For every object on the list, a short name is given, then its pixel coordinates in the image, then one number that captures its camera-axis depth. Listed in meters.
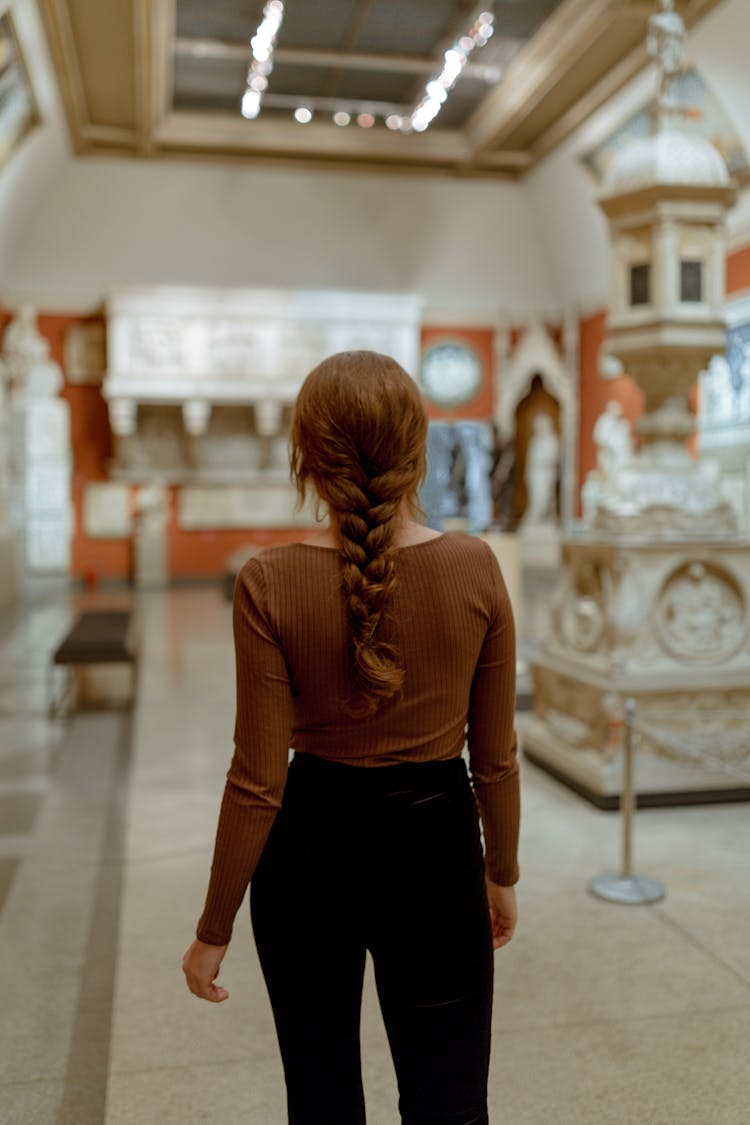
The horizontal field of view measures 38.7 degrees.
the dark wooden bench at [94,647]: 6.87
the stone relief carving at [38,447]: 15.62
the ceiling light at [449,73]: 11.30
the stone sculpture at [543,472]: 17.23
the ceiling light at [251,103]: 13.20
